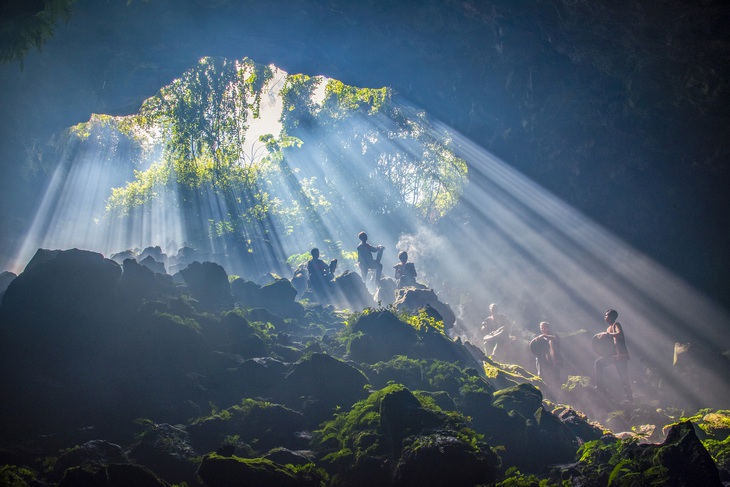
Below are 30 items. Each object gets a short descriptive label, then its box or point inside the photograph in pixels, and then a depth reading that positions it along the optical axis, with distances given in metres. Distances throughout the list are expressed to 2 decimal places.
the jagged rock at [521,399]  9.77
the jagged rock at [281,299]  17.56
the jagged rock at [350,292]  21.41
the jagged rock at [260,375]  9.63
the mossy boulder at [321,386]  8.98
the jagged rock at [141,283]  11.72
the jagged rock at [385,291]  23.31
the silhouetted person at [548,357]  17.47
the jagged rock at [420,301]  18.96
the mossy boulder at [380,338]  12.55
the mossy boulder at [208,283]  14.63
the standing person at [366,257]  22.61
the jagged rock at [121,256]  21.11
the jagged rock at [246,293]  17.36
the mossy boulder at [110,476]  4.96
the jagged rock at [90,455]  5.88
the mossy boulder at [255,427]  7.54
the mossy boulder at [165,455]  6.46
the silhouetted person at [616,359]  15.38
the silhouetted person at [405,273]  22.30
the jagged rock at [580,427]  9.84
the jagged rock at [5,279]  16.20
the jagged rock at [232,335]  11.33
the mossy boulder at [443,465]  5.57
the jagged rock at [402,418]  6.54
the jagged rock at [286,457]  6.71
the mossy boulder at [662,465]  5.52
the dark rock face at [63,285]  10.13
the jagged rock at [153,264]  18.09
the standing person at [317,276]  22.15
